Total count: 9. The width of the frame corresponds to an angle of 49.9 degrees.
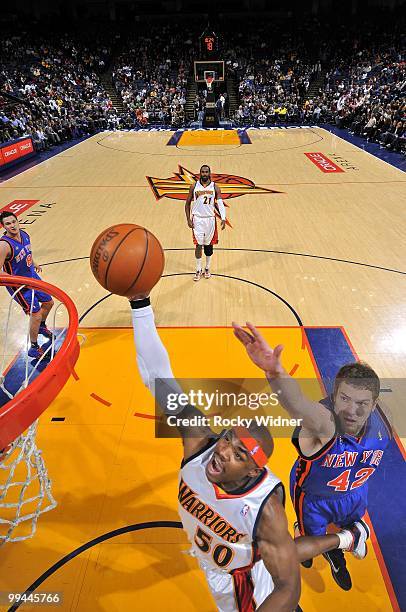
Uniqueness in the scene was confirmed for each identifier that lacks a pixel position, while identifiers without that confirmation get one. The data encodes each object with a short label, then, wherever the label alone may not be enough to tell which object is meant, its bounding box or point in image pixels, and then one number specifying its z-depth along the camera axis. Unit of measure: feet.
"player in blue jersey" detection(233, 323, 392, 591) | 6.27
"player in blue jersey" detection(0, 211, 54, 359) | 14.30
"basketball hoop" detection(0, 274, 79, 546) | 6.66
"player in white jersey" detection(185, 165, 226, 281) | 19.69
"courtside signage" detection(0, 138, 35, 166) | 43.57
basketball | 7.07
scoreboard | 74.54
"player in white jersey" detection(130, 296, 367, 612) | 5.78
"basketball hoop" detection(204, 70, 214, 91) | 69.62
